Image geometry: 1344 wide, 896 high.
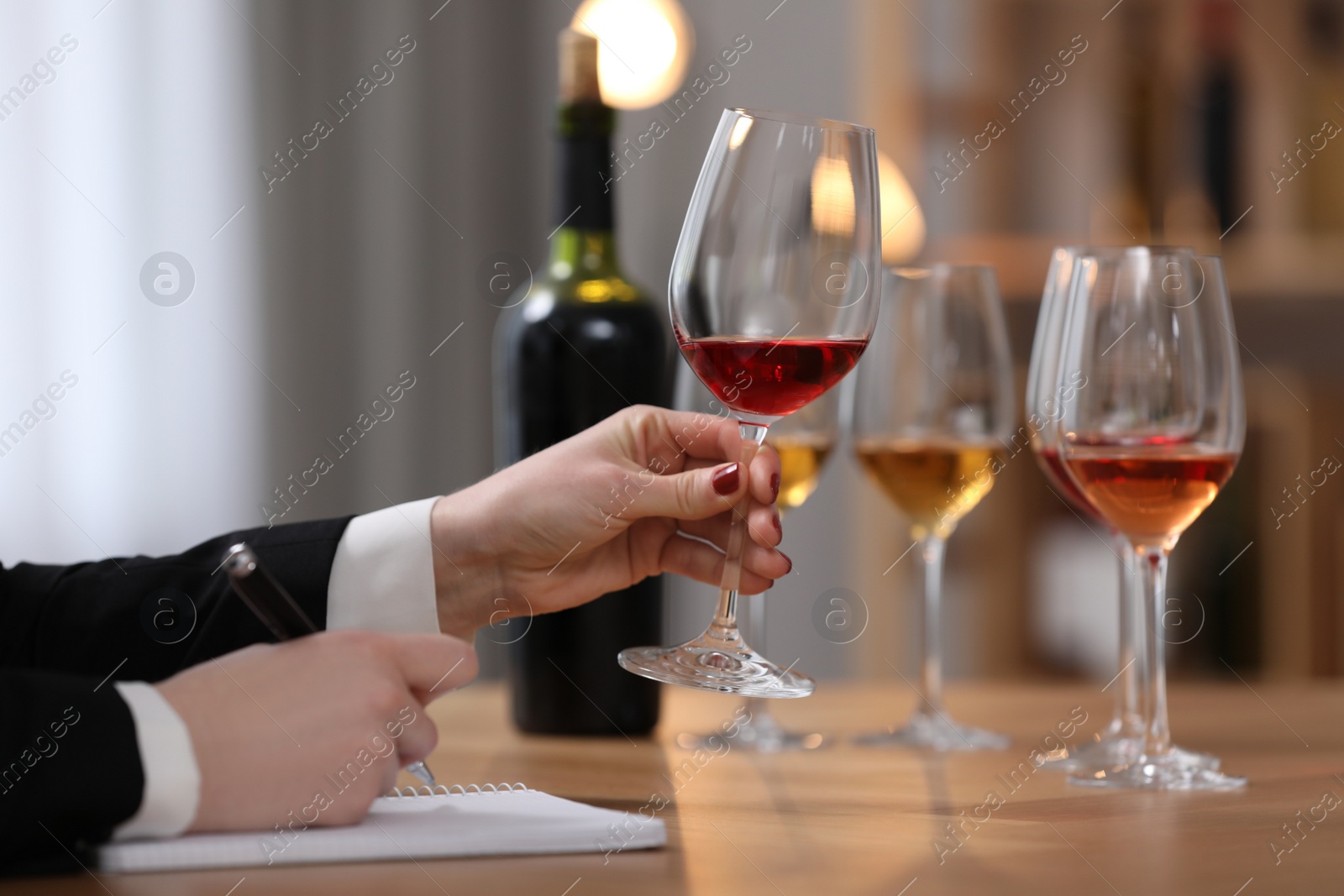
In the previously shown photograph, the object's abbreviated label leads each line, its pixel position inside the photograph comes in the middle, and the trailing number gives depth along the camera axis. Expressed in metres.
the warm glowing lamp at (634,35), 2.27
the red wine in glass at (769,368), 1.27
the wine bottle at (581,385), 1.47
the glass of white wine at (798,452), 1.51
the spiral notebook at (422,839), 1.15
